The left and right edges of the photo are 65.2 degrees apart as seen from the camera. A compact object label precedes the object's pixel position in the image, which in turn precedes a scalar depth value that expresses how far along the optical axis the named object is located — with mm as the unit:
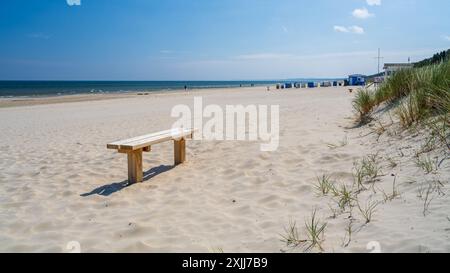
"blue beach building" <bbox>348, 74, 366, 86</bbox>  43844
